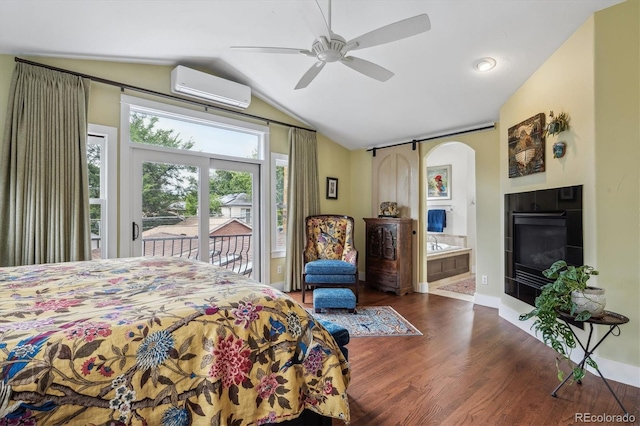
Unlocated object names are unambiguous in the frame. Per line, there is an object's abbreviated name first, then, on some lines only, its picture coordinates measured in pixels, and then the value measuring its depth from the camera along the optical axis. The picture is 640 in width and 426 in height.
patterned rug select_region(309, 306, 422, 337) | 2.86
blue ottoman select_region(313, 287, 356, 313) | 3.30
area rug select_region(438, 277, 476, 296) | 4.43
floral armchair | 3.80
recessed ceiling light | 2.70
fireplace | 2.30
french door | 3.31
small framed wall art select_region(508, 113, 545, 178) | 2.69
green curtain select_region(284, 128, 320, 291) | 4.38
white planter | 1.79
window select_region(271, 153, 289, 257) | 4.36
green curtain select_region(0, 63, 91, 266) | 2.48
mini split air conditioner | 3.27
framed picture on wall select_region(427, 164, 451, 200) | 6.48
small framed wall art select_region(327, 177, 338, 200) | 5.00
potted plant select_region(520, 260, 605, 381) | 1.79
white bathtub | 5.63
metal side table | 1.72
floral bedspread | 0.77
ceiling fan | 1.69
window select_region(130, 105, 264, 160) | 3.33
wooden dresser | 4.25
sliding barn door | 4.42
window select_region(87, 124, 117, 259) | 3.00
